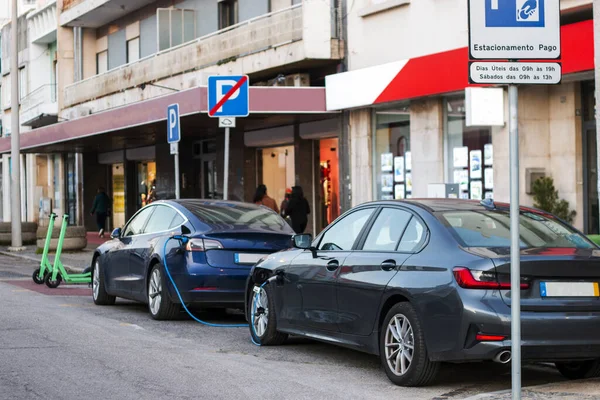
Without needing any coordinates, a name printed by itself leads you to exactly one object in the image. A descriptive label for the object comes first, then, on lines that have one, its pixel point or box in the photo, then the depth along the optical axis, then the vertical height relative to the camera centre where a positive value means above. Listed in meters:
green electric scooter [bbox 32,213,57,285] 17.98 -1.21
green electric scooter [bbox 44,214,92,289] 17.36 -1.26
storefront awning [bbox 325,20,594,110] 15.49 +2.03
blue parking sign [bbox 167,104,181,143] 17.78 +1.17
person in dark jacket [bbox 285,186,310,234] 22.30 -0.32
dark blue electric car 12.52 -0.66
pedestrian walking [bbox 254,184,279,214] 22.47 -0.03
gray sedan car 7.71 -0.73
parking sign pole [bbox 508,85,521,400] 6.71 -0.40
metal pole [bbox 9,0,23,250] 30.64 +1.43
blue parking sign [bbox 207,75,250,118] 15.94 +1.45
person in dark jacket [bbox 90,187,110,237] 36.16 -0.38
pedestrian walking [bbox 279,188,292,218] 24.16 -0.18
